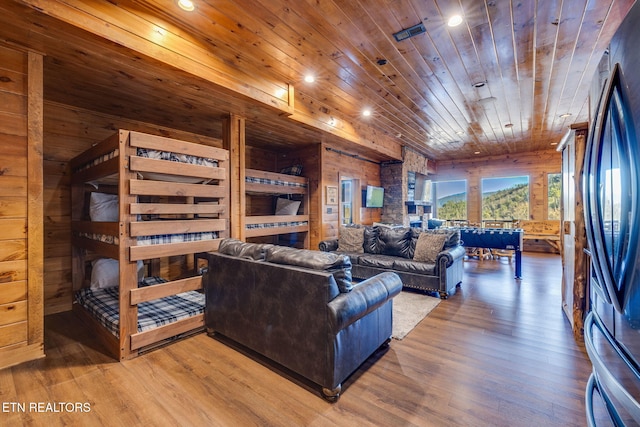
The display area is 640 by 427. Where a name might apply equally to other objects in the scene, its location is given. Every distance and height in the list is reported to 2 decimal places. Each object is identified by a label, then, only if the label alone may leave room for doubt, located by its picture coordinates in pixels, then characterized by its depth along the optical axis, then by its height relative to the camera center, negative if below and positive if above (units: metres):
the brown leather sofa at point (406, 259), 3.89 -0.73
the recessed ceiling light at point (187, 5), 2.13 +1.62
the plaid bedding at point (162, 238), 2.55 -0.25
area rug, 2.92 -1.21
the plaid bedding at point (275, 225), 4.27 -0.19
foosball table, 4.88 -0.48
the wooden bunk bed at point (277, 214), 4.21 +0.16
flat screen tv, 6.77 +0.40
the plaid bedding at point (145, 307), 2.63 -1.04
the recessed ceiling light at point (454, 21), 2.37 +1.67
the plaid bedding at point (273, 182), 4.23 +0.52
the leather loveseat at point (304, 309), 1.89 -0.74
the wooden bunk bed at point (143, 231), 2.44 -0.18
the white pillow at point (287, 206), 5.29 +0.13
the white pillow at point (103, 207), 3.36 +0.07
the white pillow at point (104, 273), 3.53 -0.77
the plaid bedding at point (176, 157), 2.57 +0.56
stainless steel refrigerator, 0.68 -0.05
